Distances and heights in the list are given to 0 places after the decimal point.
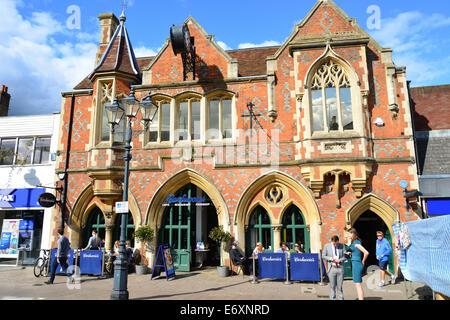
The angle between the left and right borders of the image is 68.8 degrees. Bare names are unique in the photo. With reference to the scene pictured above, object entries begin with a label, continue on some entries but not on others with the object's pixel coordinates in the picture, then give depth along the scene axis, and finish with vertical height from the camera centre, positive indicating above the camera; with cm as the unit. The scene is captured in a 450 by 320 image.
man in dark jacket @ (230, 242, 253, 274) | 1242 -115
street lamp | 795 +207
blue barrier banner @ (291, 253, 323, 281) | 1109 -133
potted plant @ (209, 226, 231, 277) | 1260 -37
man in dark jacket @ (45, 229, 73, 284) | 1080 -85
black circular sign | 1451 +127
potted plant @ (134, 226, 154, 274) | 1314 -35
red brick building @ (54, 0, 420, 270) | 1277 +346
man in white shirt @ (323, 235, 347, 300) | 777 -81
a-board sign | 1173 -128
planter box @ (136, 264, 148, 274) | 1312 -159
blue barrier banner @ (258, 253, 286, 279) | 1148 -131
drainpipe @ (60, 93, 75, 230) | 1504 +255
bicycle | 1277 -137
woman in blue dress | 764 -82
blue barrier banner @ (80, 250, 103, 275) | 1247 -123
